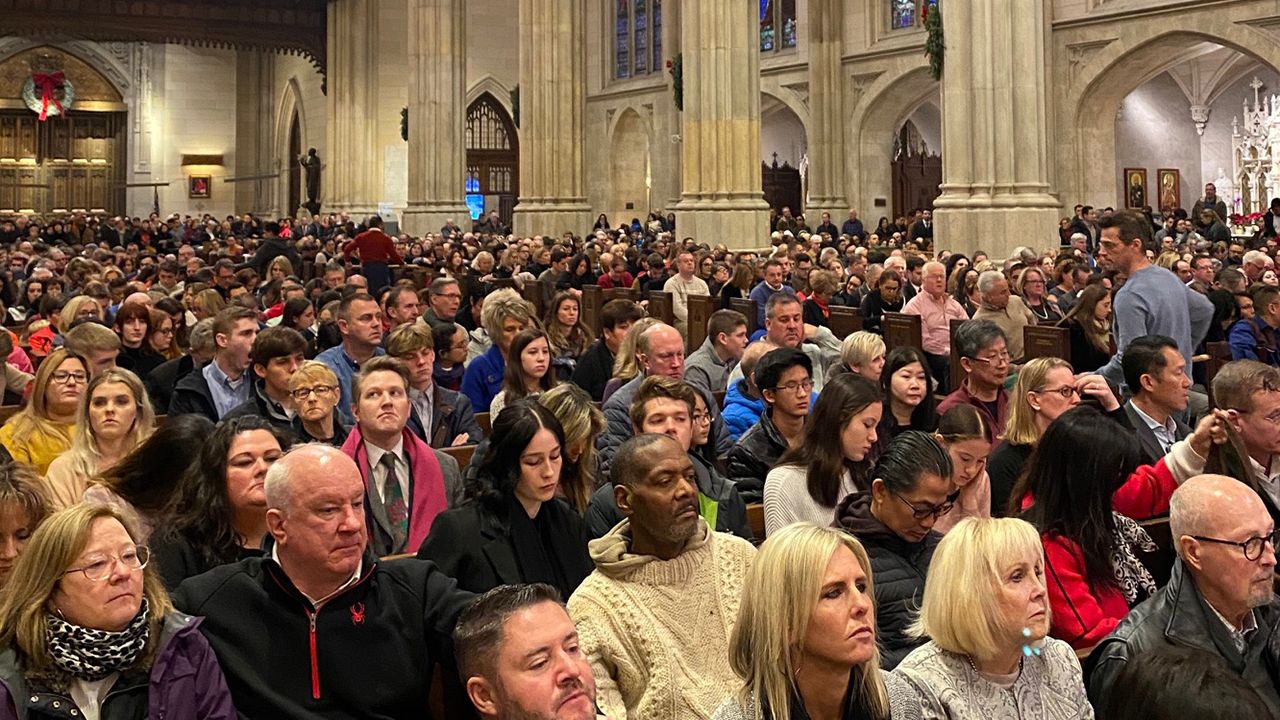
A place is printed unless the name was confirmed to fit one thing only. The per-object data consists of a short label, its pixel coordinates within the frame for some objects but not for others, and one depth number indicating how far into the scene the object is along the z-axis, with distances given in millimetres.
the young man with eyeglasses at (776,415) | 5633
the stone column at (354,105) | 35406
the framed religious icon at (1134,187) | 27203
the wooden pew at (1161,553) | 4621
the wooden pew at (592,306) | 15172
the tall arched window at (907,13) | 26172
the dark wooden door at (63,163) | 42594
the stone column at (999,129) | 18062
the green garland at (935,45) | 21047
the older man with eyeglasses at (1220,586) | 3527
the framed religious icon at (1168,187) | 27734
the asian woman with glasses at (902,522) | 3807
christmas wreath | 42094
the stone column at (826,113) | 27891
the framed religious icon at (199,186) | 44156
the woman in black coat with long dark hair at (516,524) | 4008
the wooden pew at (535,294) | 15398
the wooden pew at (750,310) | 12086
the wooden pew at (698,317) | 13281
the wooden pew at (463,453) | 6238
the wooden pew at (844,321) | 11883
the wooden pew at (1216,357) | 9078
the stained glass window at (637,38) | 33344
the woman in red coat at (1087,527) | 3988
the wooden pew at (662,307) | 13734
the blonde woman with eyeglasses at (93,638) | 2957
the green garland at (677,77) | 29812
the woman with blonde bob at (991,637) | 3197
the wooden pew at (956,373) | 10320
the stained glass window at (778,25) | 29281
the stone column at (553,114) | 25844
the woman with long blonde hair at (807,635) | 2902
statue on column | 38438
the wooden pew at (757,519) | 5293
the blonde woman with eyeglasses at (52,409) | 6056
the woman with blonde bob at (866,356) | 7074
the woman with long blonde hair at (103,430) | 5199
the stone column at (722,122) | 19812
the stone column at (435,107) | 29031
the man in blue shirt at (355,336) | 7742
